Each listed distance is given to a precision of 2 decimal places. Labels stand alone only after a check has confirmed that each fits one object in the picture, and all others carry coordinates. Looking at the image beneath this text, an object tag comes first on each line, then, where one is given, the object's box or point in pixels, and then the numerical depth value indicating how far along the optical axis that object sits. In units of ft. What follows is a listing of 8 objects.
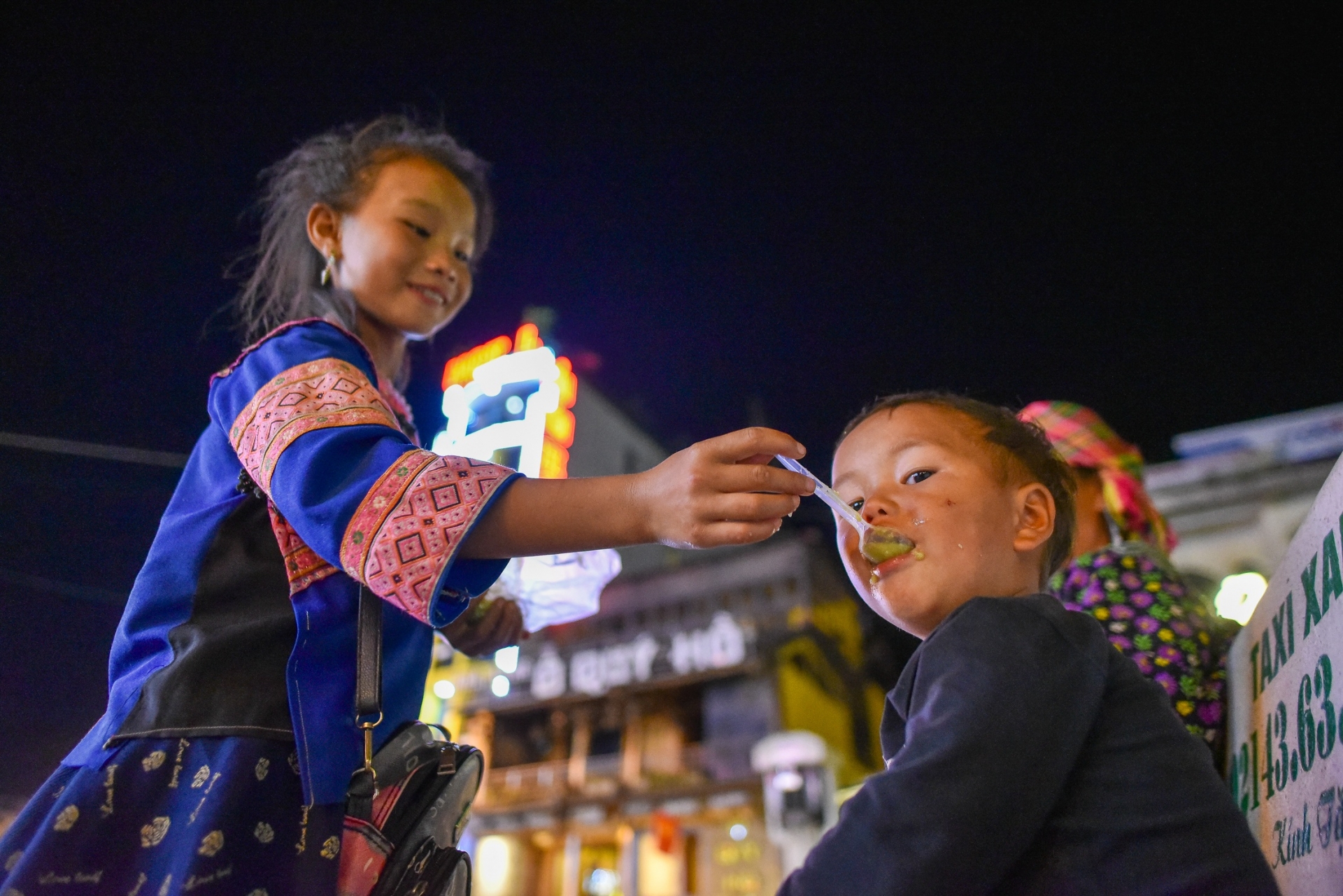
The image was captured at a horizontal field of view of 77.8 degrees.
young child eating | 3.13
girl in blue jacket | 3.46
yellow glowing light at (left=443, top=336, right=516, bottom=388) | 49.39
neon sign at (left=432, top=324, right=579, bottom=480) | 41.47
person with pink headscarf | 6.32
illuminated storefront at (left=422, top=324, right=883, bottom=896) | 53.98
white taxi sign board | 3.96
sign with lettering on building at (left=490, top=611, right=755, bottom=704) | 61.93
